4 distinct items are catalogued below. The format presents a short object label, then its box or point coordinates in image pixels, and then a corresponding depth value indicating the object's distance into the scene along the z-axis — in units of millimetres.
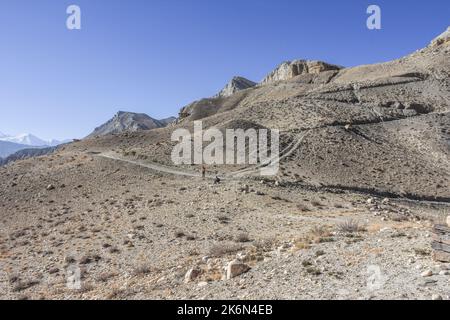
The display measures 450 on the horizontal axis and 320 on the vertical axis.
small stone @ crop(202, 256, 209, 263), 16300
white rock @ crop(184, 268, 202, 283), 13735
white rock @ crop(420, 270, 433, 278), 11188
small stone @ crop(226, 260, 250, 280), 13155
